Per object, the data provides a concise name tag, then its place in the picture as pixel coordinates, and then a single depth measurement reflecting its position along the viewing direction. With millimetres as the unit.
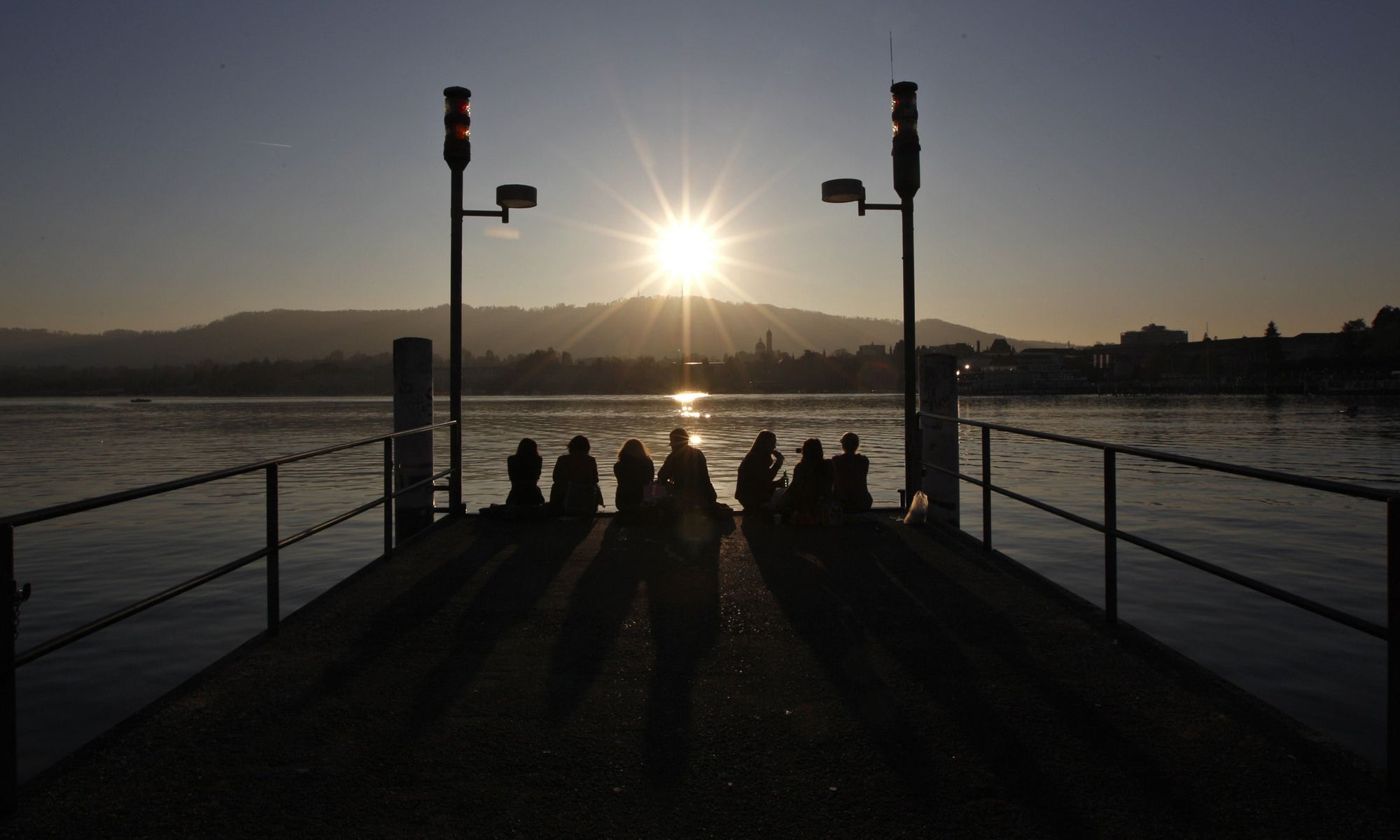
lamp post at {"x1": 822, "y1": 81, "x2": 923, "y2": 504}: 9680
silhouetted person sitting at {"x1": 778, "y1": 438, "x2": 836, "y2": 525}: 8930
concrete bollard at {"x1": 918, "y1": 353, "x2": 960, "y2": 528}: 9172
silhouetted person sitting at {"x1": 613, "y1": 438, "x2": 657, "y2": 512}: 9422
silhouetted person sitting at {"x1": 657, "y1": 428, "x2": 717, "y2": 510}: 9680
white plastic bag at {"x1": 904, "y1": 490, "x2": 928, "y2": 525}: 9023
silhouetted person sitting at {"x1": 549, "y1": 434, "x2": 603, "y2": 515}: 9844
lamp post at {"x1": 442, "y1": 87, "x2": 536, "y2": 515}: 9852
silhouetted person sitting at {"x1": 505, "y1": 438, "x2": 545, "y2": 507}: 9727
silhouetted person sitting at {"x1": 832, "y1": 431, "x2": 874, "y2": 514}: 9523
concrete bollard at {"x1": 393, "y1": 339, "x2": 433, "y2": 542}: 9305
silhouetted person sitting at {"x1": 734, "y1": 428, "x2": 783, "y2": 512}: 9781
